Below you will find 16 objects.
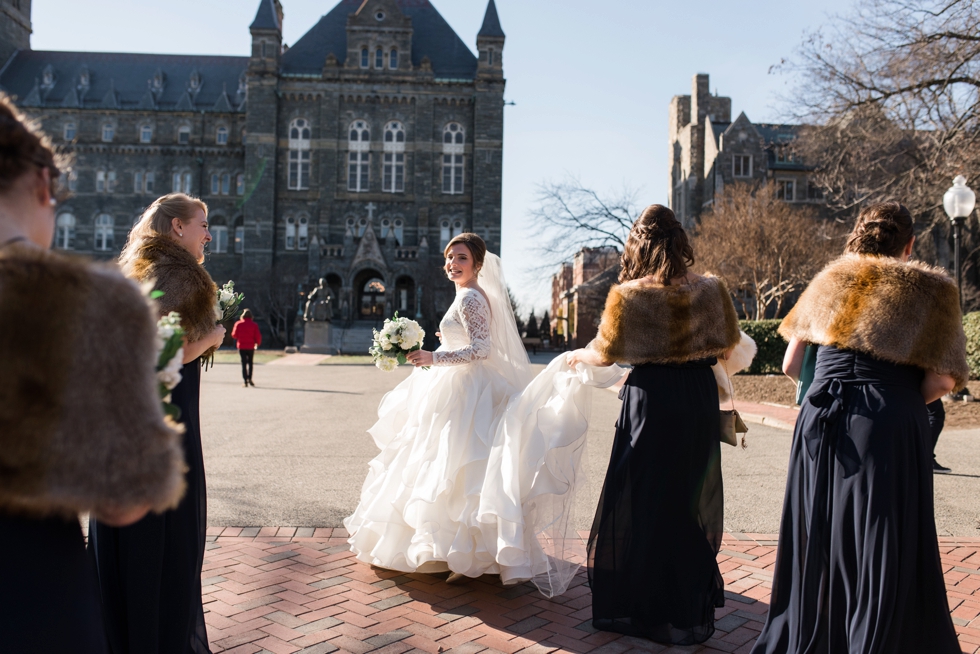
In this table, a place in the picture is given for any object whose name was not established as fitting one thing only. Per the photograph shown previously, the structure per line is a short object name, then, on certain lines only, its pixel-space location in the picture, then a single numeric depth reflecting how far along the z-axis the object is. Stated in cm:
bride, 442
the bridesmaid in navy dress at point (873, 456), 326
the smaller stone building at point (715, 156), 4859
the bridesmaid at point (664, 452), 402
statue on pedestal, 3459
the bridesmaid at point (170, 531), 317
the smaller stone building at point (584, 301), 4825
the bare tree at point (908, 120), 1595
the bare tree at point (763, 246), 3123
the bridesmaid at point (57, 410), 167
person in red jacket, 1858
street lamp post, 1241
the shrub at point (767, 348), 2336
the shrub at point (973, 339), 1628
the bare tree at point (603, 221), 4056
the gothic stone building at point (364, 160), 4884
